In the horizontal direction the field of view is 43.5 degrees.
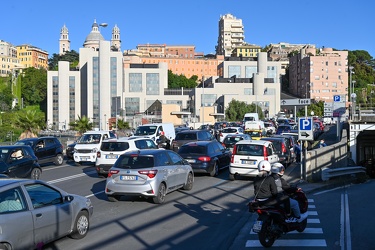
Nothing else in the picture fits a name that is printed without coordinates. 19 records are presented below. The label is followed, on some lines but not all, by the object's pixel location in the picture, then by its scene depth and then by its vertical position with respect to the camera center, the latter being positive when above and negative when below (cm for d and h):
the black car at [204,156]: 1955 -175
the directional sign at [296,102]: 2161 +60
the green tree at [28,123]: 3916 -68
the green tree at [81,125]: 4547 -99
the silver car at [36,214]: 738 -172
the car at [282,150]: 2146 -163
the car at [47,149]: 2439 -181
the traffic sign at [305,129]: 1811 -55
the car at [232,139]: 2718 -142
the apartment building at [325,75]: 12712 +1081
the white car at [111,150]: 1934 -147
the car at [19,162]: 1725 -179
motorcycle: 862 -200
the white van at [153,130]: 3152 -104
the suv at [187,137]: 2817 -135
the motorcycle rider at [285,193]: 899 -152
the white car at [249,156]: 1823 -162
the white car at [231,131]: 3788 -131
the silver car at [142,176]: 1296 -172
